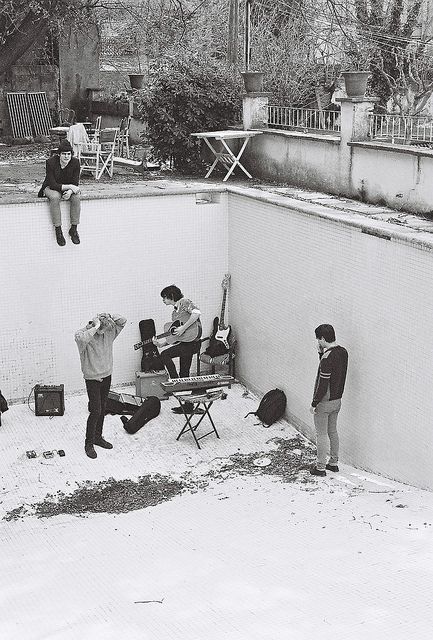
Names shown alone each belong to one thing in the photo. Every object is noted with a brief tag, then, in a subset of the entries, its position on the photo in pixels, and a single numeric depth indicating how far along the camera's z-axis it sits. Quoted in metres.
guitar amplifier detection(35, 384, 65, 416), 11.10
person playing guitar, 10.66
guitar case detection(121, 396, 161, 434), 10.60
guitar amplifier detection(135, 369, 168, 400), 11.66
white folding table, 12.88
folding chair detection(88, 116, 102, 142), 14.17
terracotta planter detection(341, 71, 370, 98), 10.98
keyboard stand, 10.05
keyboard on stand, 10.42
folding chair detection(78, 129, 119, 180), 13.66
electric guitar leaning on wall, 12.34
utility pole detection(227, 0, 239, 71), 18.09
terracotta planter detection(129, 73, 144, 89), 17.02
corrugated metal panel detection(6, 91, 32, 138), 19.08
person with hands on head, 9.00
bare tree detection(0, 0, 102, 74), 15.58
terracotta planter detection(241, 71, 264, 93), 13.05
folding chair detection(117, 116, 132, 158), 15.77
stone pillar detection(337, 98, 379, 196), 11.02
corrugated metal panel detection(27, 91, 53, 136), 19.30
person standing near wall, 8.59
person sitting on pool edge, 11.12
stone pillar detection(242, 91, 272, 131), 13.27
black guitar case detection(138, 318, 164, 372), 12.05
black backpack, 10.85
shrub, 13.41
